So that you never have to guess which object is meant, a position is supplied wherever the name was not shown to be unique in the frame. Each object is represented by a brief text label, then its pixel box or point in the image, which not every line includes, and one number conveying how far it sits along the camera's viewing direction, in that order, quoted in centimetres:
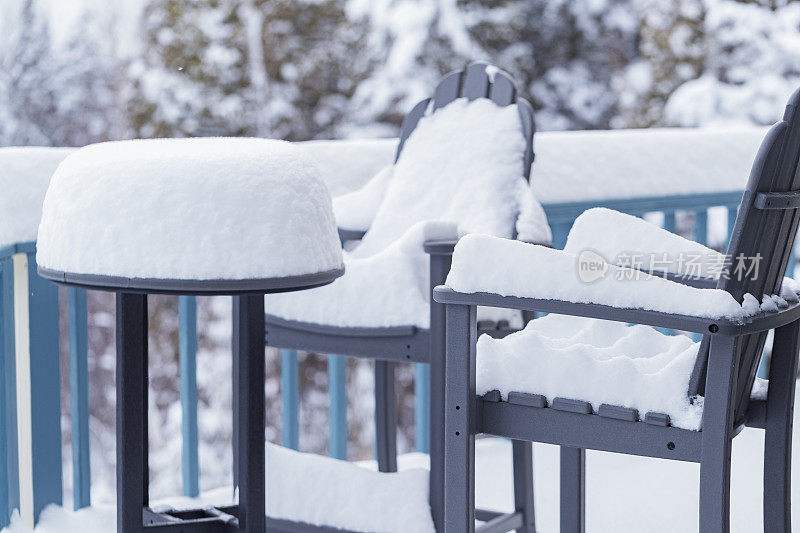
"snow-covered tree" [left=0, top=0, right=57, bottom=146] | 2356
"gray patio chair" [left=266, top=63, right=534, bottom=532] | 436
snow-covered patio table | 316
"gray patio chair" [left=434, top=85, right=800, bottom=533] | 308
